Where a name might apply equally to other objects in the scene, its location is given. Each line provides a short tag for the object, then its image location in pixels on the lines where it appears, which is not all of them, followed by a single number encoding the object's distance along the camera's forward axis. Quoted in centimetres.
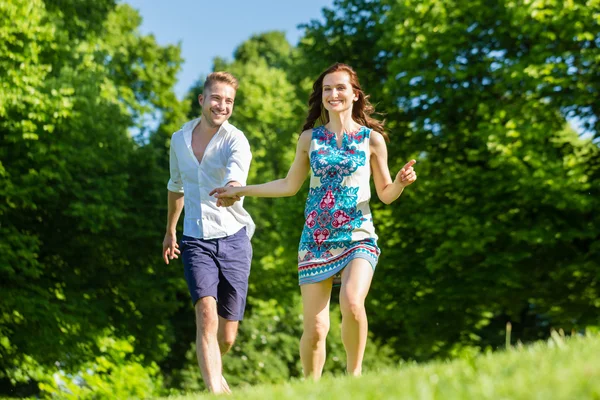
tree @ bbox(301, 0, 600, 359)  1773
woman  630
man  710
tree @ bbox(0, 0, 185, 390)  1892
